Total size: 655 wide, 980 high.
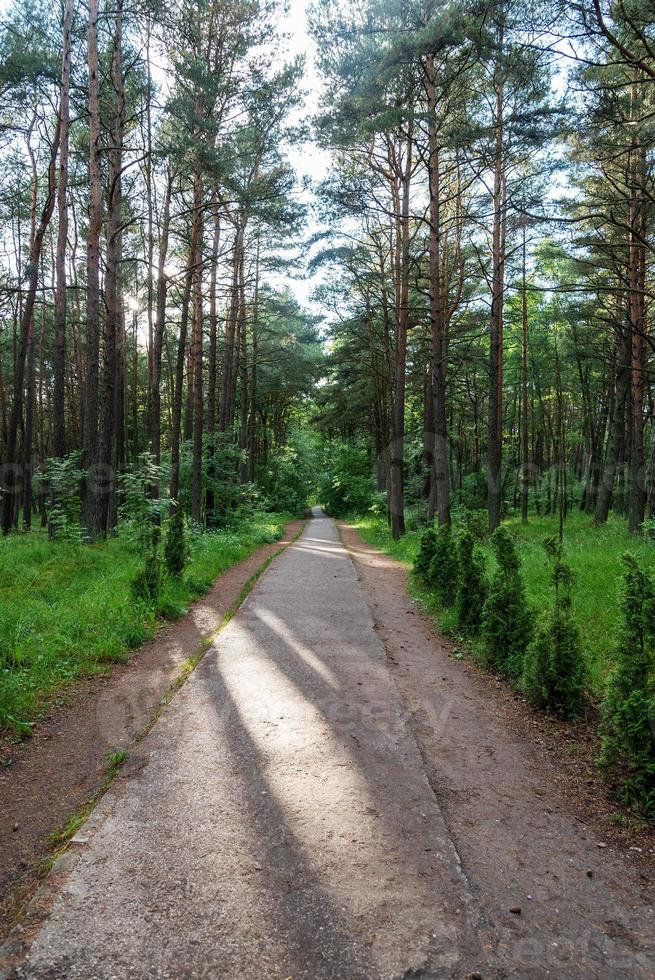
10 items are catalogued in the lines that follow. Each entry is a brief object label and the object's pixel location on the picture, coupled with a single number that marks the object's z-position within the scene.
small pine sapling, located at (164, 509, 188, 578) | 8.51
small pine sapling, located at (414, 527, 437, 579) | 9.60
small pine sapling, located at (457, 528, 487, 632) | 6.61
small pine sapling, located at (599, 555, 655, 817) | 2.99
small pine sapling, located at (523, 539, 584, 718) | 4.23
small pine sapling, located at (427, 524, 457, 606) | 8.04
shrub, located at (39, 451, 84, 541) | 10.16
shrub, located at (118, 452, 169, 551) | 9.33
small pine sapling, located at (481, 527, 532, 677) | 5.32
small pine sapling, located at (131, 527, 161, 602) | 7.16
